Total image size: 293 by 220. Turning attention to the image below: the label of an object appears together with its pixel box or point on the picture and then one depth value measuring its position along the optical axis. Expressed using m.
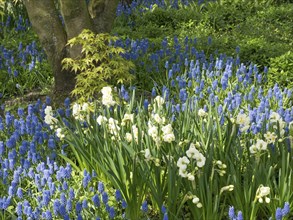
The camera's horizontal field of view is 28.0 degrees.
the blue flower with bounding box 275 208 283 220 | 3.37
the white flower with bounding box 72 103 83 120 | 4.27
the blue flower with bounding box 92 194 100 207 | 3.54
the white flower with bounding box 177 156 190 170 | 3.45
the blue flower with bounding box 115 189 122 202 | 3.65
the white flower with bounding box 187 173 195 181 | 3.43
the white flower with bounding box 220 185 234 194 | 3.42
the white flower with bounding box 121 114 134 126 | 4.03
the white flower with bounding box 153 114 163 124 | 3.82
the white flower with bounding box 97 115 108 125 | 4.14
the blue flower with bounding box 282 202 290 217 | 3.44
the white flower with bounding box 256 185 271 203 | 3.35
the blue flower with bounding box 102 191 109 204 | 3.60
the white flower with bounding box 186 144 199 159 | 3.45
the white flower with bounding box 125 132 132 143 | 3.91
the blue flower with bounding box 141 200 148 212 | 3.52
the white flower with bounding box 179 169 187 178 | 3.46
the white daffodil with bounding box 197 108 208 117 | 4.03
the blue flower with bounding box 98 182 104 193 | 3.69
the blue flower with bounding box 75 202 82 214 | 3.54
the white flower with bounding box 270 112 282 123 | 3.98
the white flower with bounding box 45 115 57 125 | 4.16
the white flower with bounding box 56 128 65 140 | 4.14
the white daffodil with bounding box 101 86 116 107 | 4.12
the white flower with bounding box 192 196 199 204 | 3.39
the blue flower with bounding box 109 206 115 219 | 3.51
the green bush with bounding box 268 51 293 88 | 6.28
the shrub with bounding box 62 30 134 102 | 5.47
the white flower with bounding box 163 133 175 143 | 3.59
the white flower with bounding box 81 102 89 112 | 4.26
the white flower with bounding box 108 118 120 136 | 4.01
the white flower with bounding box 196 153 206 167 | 3.46
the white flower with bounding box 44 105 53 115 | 4.22
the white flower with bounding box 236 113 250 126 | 3.84
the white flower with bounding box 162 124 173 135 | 3.59
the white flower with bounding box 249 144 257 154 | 3.71
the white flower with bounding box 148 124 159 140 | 3.67
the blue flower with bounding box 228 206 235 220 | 3.36
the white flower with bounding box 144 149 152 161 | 3.56
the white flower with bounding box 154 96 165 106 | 4.28
